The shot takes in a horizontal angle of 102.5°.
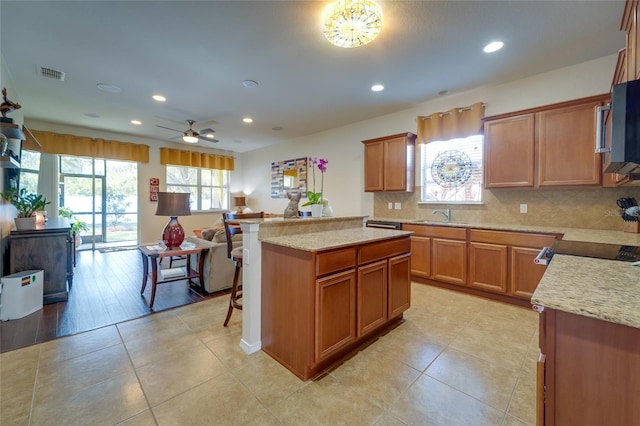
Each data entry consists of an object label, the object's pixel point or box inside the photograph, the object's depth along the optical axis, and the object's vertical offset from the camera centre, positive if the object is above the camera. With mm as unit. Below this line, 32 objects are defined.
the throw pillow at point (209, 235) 3805 -327
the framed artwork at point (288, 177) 6408 +979
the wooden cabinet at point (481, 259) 2895 -555
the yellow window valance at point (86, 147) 5270 +1458
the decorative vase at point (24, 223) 2953 -136
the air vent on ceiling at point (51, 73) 3193 +1763
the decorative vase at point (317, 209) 2748 +46
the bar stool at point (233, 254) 2369 -386
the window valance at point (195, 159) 6891 +1546
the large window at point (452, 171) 3797 +692
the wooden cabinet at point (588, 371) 730 -472
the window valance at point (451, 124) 3619 +1373
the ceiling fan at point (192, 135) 4680 +1429
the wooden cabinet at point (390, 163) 4195 +881
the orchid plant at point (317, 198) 2720 +170
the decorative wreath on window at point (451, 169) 3883 +725
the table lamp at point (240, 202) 8000 +349
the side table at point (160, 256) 2867 -519
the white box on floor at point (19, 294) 2562 -859
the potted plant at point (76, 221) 5801 -217
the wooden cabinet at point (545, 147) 2734 +811
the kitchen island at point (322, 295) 1747 -614
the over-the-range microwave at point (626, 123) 1065 +394
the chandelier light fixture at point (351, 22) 1983 +1546
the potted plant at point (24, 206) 2979 +66
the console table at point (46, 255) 2906 -511
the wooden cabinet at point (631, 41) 1491 +1118
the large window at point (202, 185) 7285 +843
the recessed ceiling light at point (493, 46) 2605 +1753
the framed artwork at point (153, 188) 6711 +638
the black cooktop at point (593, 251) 1471 -221
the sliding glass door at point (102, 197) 6039 +375
